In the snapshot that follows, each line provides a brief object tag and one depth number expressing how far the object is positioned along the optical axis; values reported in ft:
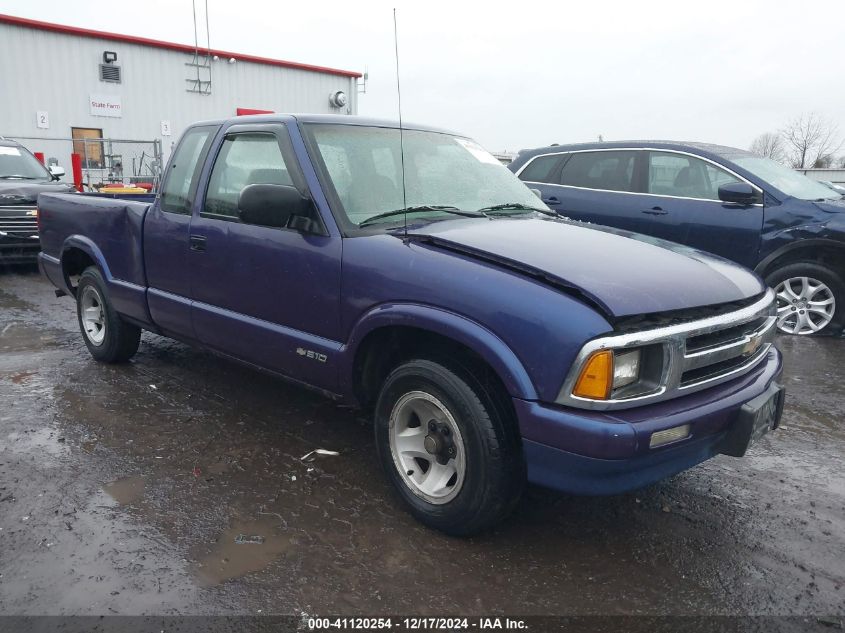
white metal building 60.64
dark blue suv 20.20
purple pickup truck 8.02
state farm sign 65.00
